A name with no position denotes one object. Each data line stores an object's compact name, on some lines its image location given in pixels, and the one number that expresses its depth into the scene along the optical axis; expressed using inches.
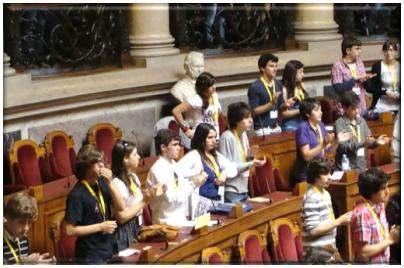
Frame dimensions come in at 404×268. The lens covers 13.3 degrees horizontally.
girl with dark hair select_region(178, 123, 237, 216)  405.0
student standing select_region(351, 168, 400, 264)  376.6
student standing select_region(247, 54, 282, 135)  483.6
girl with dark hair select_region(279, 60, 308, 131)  490.7
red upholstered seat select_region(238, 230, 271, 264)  386.0
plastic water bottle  451.5
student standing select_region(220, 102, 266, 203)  428.4
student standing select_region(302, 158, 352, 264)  393.2
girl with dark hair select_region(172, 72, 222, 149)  468.0
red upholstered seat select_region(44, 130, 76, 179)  432.4
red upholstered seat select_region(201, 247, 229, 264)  370.7
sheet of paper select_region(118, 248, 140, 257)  364.2
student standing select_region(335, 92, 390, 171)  454.7
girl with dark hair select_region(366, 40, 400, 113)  517.3
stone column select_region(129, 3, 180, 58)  509.0
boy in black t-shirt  359.2
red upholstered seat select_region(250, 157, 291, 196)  444.9
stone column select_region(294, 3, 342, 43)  563.8
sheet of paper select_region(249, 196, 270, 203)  423.7
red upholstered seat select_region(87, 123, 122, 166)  451.9
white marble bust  480.5
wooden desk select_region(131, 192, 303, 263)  367.0
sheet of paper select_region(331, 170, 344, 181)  437.0
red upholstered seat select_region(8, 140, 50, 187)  415.1
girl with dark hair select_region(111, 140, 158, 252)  376.0
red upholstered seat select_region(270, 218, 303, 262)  398.5
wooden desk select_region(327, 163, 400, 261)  430.0
